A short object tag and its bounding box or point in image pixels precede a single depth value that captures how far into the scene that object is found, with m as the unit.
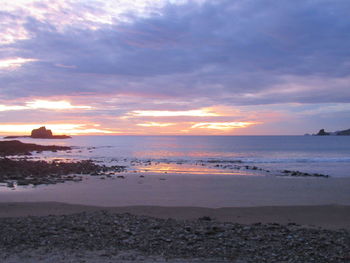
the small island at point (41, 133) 168.12
